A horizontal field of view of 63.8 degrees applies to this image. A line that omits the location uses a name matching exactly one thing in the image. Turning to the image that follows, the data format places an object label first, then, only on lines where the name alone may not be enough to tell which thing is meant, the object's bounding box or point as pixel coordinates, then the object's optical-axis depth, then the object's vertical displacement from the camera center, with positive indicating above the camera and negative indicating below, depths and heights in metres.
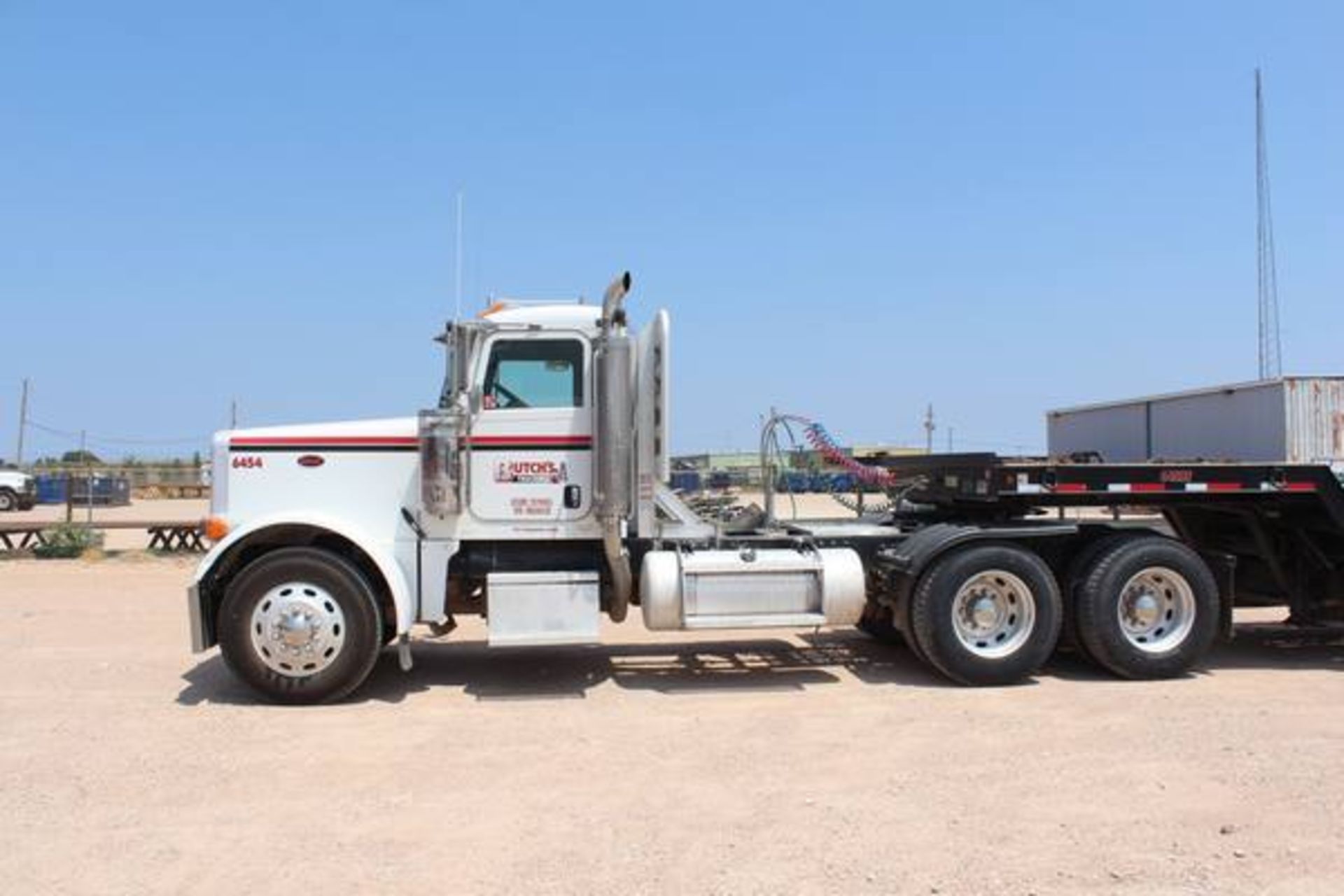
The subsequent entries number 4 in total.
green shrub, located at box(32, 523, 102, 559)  18.67 -0.92
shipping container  8.75 +0.53
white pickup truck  38.62 -0.05
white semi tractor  7.71 -0.47
